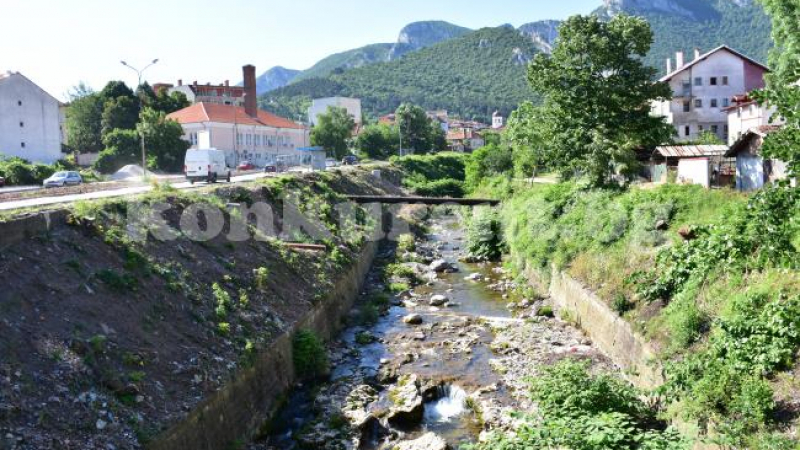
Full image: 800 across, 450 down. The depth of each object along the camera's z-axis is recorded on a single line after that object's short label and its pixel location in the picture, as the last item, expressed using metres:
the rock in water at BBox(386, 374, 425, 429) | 16.41
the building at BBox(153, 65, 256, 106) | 111.81
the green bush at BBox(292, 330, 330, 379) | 18.86
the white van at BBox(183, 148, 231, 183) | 40.00
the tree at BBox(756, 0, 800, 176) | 9.30
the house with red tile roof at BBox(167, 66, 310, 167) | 73.50
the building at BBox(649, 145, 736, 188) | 31.12
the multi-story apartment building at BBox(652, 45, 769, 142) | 62.50
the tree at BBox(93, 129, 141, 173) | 65.12
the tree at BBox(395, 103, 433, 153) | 104.38
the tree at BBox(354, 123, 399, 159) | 99.94
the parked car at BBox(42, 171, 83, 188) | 40.33
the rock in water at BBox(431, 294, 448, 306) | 28.75
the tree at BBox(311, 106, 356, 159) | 91.81
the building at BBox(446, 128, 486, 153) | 133.00
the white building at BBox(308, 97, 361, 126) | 142.62
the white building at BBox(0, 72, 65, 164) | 57.84
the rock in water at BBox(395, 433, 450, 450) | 14.48
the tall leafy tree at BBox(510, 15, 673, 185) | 33.62
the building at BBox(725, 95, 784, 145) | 49.00
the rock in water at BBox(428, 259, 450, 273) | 36.81
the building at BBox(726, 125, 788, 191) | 28.24
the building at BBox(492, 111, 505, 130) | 177.36
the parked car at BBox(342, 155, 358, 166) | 82.41
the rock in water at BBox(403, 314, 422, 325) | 25.77
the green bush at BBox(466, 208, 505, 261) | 40.16
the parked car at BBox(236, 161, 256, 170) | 66.88
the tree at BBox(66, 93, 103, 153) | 77.50
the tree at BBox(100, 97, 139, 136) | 75.50
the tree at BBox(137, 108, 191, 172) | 65.25
